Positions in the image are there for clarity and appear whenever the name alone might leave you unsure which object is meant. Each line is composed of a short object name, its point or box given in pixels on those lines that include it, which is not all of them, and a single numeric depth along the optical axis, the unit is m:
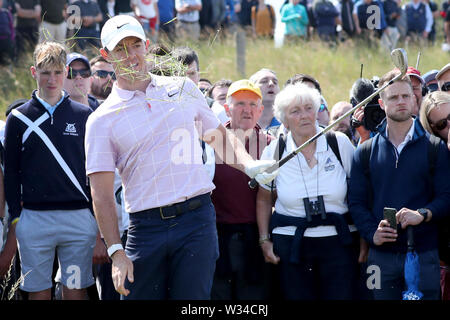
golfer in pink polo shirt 9.37
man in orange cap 12.27
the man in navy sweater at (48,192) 12.09
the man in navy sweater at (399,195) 11.04
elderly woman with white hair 11.60
